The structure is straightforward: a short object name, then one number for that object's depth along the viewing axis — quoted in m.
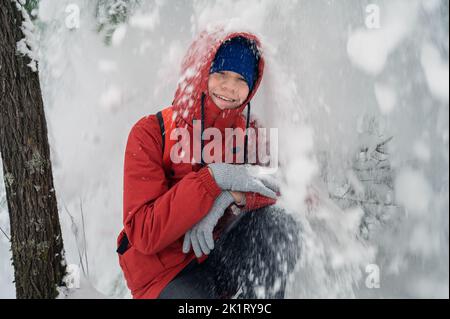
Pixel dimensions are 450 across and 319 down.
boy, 1.66
